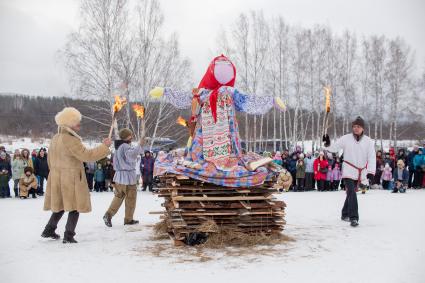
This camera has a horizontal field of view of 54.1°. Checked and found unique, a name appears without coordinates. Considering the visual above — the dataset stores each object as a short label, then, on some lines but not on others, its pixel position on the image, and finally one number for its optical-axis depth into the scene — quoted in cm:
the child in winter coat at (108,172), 1653
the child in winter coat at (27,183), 1388
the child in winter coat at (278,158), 1739
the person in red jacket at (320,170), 1660
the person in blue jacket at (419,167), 1627
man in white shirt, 775
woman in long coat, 619
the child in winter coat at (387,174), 1648
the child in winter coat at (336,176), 1681
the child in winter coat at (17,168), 1453
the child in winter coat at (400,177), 1515
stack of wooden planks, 615
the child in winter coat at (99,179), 1625
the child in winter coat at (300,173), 1672
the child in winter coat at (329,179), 1672
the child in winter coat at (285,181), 1616
